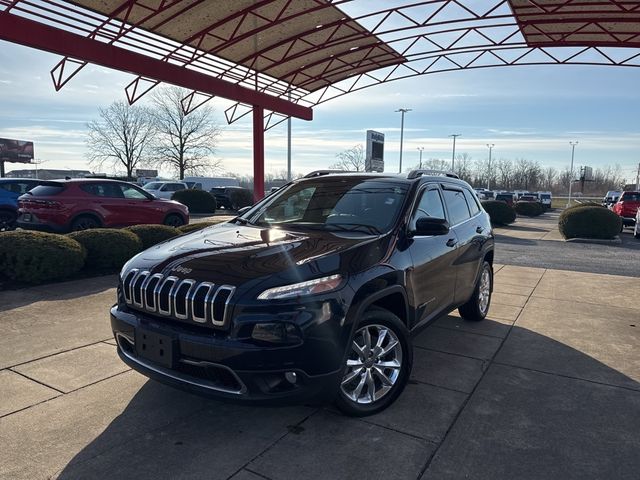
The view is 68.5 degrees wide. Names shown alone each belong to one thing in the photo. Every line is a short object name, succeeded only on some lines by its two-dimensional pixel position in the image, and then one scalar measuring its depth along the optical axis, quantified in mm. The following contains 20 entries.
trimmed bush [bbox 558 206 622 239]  15984
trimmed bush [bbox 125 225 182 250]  8953
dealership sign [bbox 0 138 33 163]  72625
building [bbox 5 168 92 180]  82338
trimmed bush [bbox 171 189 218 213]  24812
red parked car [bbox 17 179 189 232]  10492
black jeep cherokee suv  2750
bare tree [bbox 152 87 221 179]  51375
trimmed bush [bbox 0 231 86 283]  6773
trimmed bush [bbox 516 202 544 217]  33406
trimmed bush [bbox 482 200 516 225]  22078
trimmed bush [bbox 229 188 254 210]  28266
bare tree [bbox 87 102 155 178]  56594
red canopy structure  11719
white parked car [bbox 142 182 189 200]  29056
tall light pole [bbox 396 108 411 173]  49791
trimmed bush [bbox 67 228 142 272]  7816
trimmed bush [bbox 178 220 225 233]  9295
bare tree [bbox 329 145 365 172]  47431
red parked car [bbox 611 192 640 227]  20453
